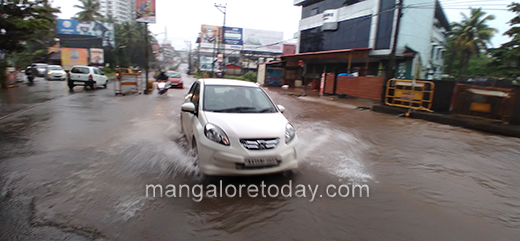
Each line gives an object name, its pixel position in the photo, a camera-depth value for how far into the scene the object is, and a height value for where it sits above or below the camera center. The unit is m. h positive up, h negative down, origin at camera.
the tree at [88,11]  54.53 +9.77
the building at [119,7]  116.38 +23.32
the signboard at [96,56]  48.81 +1.32
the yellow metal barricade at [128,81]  17.10 -0.87
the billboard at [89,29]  48.09 +5.74
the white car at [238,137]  3.99 -0.88
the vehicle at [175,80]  23.92 -0.85
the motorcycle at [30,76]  22.92 -1.22
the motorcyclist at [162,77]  21.23 -0.59
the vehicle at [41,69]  32.19 -0.88
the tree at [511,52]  20.39 +2.72
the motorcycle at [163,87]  17.55 -1.08
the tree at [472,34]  31.18 +5.83
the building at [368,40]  21.20 +3.49
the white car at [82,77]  19.09 -0.86
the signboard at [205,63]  68.81 +1.92
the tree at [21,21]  15.41 +2.06
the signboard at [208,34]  65.25 +8.23
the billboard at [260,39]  65.19 +8.00
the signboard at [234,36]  63.09 +7.91
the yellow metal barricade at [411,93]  11.90 -0.35
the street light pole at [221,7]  37.08 +8.12
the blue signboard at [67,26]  48.00 +5.84
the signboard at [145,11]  19.38 +3.64
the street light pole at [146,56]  19.00 +0.79
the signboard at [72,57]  45.81 +0.95
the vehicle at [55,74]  29.31 -1.18
